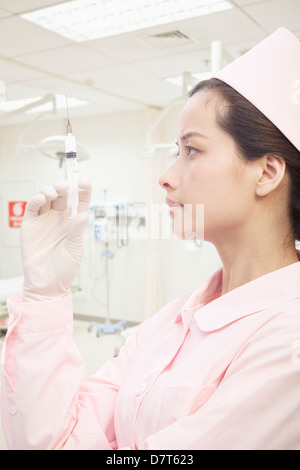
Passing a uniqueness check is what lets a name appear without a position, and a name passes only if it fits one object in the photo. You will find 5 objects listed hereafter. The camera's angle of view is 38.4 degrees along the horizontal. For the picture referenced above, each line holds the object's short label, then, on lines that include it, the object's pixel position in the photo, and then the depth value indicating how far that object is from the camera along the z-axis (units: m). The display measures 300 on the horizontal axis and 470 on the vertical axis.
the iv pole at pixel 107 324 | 4.27
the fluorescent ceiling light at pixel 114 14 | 2.10
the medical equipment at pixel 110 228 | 4.42
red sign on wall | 5.14
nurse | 0.74
